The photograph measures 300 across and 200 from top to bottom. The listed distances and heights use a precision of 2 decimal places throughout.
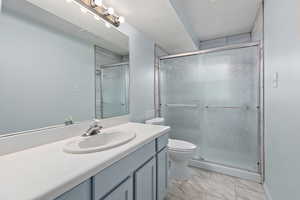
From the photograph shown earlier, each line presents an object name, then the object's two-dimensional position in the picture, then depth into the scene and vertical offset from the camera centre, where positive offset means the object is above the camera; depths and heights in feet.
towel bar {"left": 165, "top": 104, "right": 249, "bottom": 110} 6.73 -0.48
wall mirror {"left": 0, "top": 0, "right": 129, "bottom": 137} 2.81 +0.84
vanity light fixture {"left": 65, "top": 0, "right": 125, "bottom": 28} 4.01 +2.78
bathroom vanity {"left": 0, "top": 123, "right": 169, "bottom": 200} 1.73 -1.09
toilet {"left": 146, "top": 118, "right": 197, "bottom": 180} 5.81 -2.56
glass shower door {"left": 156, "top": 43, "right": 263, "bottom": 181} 6.43 -0.26
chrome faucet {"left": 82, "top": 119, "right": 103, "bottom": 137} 3.73 -0.88
